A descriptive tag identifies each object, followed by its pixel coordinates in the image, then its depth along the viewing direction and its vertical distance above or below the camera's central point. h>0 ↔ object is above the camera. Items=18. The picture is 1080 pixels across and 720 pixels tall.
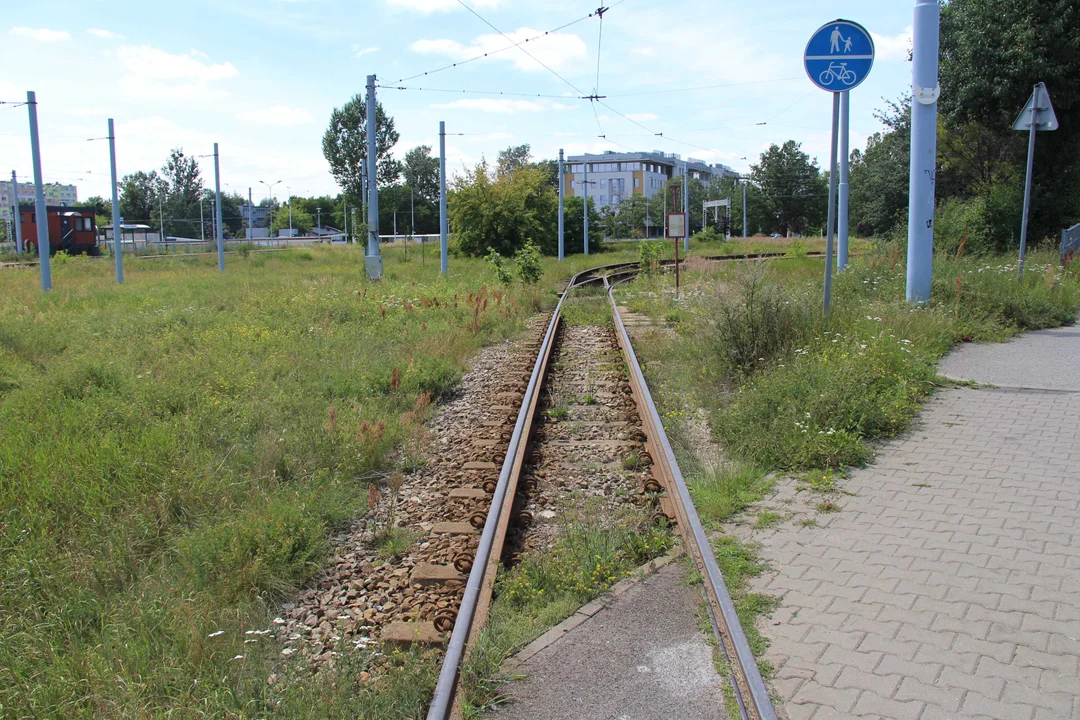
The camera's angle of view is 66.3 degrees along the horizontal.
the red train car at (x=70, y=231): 54.78 +2.17
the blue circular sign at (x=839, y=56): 8.57 +2.05
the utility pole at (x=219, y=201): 37.59 +2.84
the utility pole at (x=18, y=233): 46.47 +1.85
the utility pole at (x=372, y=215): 22.22 +1.24
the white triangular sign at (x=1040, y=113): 13.02 +2.20
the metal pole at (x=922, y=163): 11.13 +1.26
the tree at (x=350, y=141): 86.00 +12.40
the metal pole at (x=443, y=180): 27.61 +2.65
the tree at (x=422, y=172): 115.94 +12.29
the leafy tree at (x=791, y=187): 104.62 +8.55
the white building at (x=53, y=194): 143.24 +13.79
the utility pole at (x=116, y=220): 28.83 +1.50
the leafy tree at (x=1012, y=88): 21.50 +4.47
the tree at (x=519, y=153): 120.46 +15.50
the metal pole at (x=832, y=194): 8.68 +0.68
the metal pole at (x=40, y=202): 22.77 +1.77
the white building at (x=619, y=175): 145.25 +14.57
